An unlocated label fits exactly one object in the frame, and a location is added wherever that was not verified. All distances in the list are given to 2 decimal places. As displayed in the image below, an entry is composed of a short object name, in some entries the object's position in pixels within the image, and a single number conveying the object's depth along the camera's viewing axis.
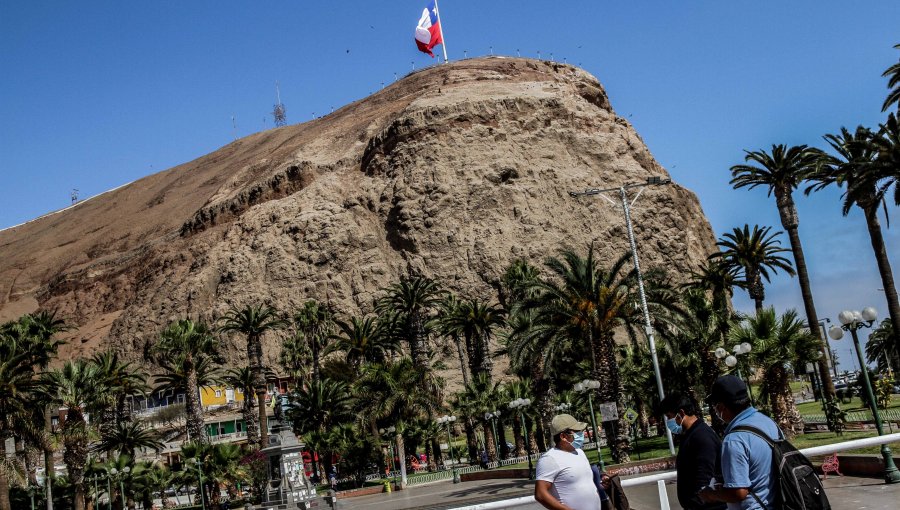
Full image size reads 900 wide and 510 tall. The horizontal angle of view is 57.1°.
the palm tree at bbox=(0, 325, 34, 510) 35.84
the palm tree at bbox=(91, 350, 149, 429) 49.09
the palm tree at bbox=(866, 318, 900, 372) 61.60
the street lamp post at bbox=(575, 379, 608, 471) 30.89
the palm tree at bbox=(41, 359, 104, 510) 40.69
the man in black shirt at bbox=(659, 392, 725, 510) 5.87
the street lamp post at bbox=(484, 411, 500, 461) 41.78
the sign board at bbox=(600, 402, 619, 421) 27.69
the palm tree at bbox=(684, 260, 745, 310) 54.03
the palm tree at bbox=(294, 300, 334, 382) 67.88
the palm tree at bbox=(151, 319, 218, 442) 49.97
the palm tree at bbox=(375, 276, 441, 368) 55.41
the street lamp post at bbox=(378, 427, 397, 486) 47.31
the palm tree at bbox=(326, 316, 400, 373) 59.91
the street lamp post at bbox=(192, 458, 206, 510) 41.53
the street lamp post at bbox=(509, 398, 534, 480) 34.86
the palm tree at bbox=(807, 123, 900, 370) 29.72
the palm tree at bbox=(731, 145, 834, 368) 43.50
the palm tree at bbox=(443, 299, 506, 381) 53.89
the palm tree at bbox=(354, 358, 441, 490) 47.06
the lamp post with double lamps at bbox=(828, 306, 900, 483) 19.92
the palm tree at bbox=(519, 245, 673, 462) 32.03
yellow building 86.56
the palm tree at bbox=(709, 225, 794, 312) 51.03
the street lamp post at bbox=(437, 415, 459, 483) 47.02
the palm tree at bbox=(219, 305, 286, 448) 53.97
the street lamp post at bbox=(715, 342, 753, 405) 26.39
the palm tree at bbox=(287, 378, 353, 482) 53.59
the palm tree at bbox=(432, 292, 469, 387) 54.47
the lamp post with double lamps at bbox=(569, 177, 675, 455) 29.97
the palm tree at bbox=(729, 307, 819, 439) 29.61
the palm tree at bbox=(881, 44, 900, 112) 30.80
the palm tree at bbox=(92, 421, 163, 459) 48.41
